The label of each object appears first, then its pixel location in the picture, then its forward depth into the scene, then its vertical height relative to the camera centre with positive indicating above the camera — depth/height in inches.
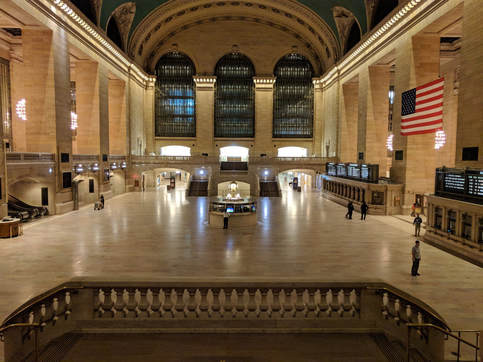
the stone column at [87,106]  930.1 +151.7
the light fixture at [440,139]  957.2 +73.4
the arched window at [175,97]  1450.5 +280.6
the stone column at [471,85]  517.3 +126.7
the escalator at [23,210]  620.5 -95.8
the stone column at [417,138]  725.9 +58.2
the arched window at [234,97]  1461.6 +286.1
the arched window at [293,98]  1470.7 +285.0
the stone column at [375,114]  940.0 +139.4
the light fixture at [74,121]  1098.3 +129.9
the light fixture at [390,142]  1304.1 +85.6
